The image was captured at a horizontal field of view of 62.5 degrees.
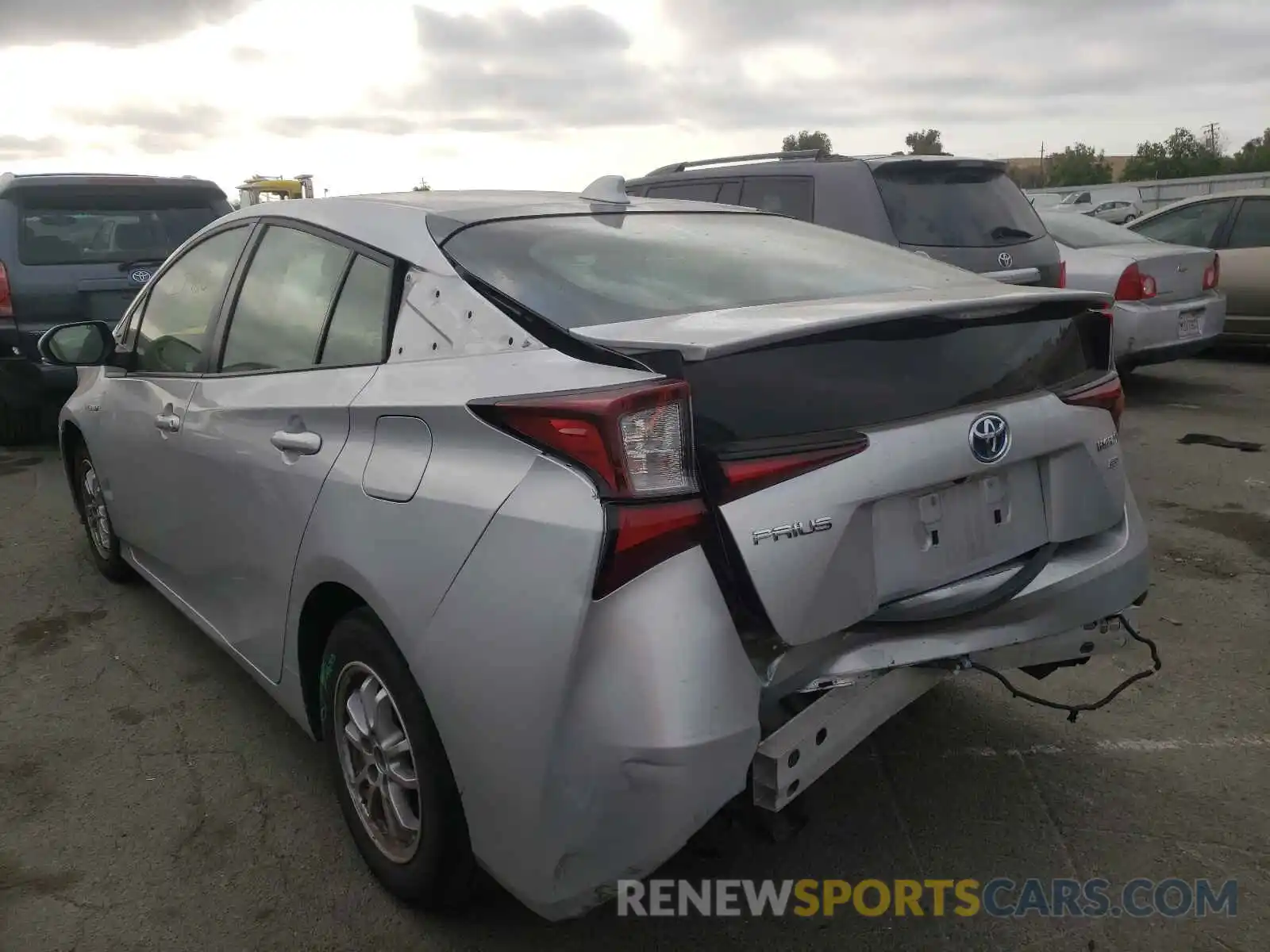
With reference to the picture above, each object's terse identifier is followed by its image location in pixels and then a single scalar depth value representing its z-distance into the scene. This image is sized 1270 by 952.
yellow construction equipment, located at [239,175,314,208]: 23.48
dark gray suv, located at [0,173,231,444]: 7.20
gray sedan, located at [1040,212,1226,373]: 8.02
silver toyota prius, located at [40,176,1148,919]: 1.92
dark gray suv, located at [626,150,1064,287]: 6.36
